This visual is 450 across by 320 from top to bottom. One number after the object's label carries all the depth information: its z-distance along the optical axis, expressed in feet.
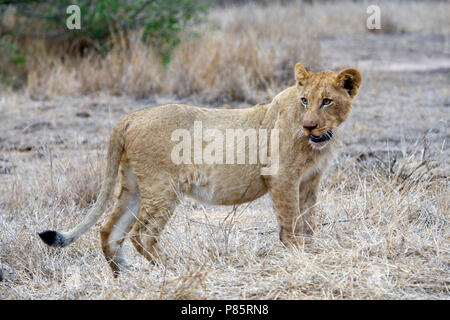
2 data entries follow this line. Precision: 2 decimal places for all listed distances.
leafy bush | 60.75
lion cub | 24.57
